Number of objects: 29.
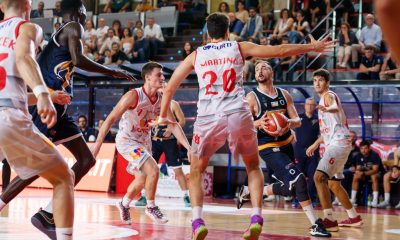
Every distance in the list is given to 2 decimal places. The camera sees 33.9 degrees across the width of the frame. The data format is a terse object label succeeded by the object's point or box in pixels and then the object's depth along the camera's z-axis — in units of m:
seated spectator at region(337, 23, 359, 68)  16.22
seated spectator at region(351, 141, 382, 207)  13.96
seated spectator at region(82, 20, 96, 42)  21.98
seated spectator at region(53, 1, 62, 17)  24.11
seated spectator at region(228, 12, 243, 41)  18.62
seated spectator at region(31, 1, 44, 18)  24.69
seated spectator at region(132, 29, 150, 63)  19.70
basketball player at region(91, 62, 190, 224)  8.27
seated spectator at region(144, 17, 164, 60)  20.47
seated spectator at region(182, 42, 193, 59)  18.27
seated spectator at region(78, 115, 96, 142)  17.00
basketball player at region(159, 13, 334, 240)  5.87
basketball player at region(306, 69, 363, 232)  8.60
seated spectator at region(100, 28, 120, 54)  20.80
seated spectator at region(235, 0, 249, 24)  19.38
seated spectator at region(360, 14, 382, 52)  16.38
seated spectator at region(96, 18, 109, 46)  21.51
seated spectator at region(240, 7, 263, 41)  18.30
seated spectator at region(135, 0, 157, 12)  23.03
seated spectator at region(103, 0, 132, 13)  23.89
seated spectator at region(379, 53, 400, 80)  14.60
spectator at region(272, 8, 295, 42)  17.44
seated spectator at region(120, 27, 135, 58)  20.20
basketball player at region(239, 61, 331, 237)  7.69
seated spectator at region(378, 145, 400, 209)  13.73
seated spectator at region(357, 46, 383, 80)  15.06
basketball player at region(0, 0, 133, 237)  5.92
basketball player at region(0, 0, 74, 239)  3.96
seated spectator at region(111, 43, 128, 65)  19.78
